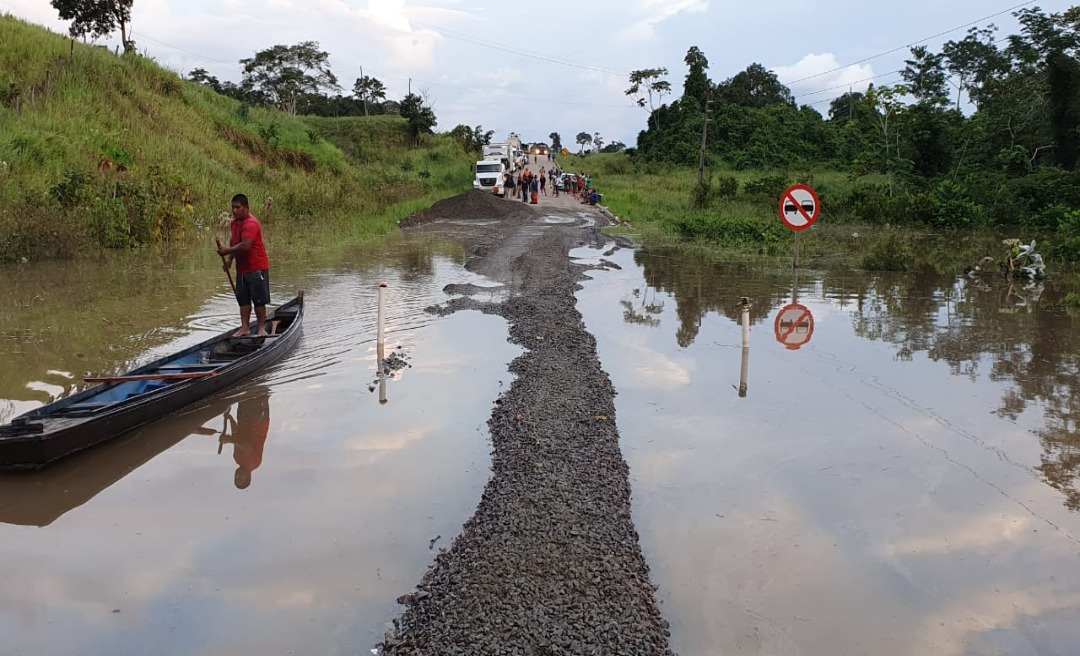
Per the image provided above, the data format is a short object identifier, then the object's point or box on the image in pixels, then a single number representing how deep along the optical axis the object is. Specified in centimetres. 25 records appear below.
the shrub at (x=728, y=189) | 4010
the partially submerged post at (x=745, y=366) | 913
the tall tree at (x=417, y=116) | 6291
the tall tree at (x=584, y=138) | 12400
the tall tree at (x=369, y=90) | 8069
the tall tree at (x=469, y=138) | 6688
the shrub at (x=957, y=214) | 3319
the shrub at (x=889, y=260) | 1995
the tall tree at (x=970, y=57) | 5888
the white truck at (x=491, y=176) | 4462
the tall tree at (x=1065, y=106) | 3659
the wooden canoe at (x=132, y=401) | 625
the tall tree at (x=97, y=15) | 3741
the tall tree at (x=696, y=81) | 6612
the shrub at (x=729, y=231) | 2581
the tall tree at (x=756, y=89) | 7925
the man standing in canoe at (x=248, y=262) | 966
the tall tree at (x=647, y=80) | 6931
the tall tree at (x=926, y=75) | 5731
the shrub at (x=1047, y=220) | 3023
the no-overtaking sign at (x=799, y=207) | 1382
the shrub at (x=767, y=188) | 3956
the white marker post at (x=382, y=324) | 947
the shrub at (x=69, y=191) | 1783
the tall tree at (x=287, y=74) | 6353
